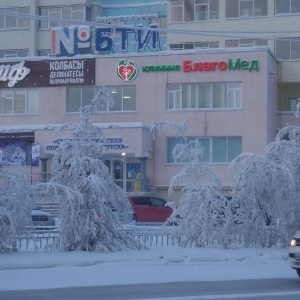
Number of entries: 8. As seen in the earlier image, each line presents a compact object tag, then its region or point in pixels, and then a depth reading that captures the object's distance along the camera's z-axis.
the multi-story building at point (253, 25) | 49.50
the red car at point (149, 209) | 37.72
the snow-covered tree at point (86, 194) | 21.25
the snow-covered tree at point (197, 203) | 22.97
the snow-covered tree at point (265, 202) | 23.19
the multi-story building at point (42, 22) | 58.59
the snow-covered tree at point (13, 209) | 20.38
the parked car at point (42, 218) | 29.48
